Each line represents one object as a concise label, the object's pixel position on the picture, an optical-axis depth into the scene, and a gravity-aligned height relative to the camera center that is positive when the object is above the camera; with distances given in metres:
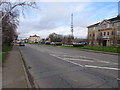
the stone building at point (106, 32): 30.31 +4.58
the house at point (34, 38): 120.37 +6.77
